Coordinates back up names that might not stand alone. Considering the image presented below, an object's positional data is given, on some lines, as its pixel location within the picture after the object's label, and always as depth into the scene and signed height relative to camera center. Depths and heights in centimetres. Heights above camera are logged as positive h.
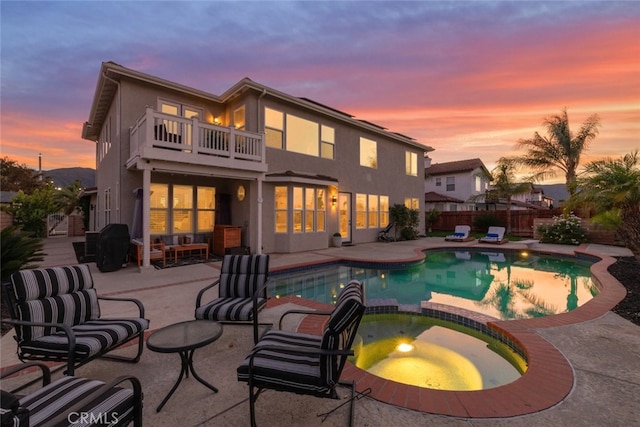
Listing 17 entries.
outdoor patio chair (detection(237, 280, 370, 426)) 224 -125
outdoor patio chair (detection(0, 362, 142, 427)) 160 -122
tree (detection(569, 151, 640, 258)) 623 +56
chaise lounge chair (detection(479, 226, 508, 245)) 1601 -116
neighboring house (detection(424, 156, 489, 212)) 2792 +376
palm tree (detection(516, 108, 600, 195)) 2303 +602
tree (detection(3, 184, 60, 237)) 1591 +50
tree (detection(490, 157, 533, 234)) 2076 +263
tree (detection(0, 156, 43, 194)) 3322 +492
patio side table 257 -120
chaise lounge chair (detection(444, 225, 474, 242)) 1692 -117
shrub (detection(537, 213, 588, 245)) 1483 -82
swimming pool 657 -198
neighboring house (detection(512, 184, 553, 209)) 4253 +297
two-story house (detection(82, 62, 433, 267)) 935 +212
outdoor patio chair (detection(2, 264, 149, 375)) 278 -114
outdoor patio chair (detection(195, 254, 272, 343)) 400 -105
